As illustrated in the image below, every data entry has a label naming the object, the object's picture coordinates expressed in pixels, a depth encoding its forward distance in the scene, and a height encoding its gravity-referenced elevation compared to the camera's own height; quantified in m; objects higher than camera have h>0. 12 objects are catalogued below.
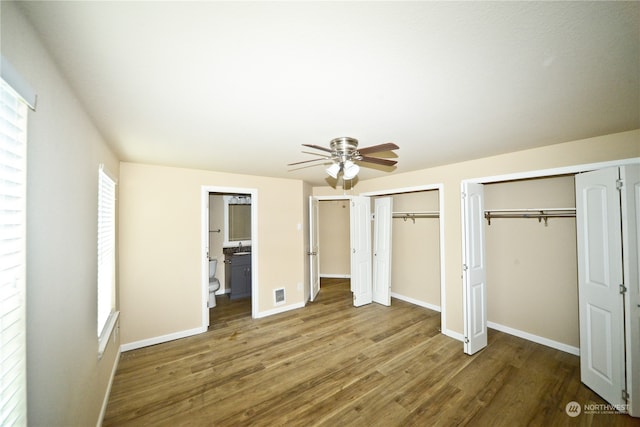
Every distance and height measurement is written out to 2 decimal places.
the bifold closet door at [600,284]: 2.03 -0.68
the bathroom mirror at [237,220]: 5.20 -0.09
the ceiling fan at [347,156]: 2.00 +0.52
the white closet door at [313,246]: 4.54 -0.63
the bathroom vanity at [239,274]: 4.78 -1.23
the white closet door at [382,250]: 4.43 -0.71
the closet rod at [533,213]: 2.87 -0.01
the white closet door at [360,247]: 4.40 -0.62
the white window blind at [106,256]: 2.03 -0.38
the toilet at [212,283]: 4.22 -1.22
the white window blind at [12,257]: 0.73 -0.13
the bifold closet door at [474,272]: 2.85 -0.75
